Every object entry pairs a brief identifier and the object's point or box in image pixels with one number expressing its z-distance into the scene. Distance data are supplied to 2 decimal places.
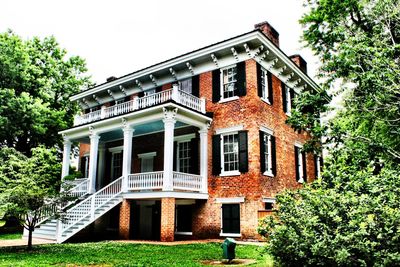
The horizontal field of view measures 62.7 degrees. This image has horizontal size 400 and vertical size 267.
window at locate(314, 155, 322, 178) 22.08
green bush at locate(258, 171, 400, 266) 5.92
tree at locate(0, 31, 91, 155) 21.91
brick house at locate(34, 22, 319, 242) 14.80
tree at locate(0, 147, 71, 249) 10.80
